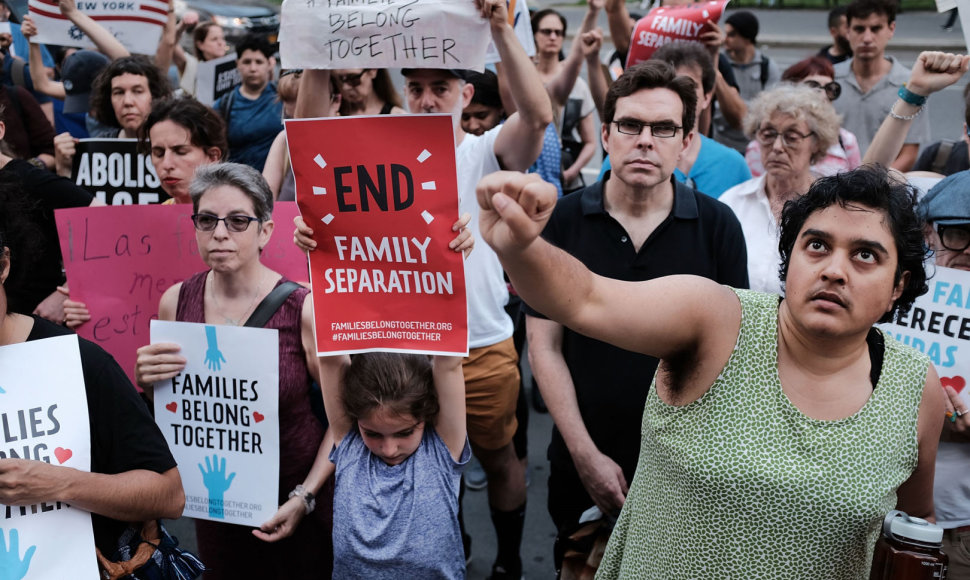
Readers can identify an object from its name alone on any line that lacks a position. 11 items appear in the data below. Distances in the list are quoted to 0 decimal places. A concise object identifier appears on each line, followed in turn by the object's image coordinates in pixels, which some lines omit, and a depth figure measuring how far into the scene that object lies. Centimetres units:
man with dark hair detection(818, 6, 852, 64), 715
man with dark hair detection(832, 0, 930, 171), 552
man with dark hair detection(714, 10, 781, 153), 712
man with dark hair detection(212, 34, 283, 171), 579
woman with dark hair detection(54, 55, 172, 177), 467
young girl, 268
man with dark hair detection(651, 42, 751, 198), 413
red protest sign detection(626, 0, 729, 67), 490
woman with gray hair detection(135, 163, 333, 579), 294
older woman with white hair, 373
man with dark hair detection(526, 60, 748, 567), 293
